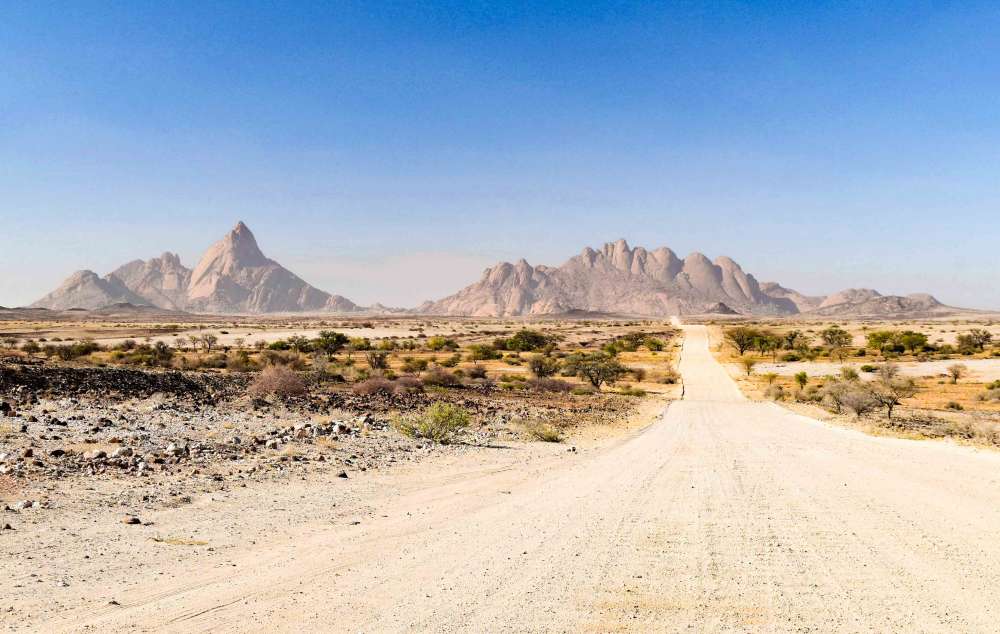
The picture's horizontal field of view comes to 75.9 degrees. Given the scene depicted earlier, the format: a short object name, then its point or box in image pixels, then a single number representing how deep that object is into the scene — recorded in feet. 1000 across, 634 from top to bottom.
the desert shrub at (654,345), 262.47
